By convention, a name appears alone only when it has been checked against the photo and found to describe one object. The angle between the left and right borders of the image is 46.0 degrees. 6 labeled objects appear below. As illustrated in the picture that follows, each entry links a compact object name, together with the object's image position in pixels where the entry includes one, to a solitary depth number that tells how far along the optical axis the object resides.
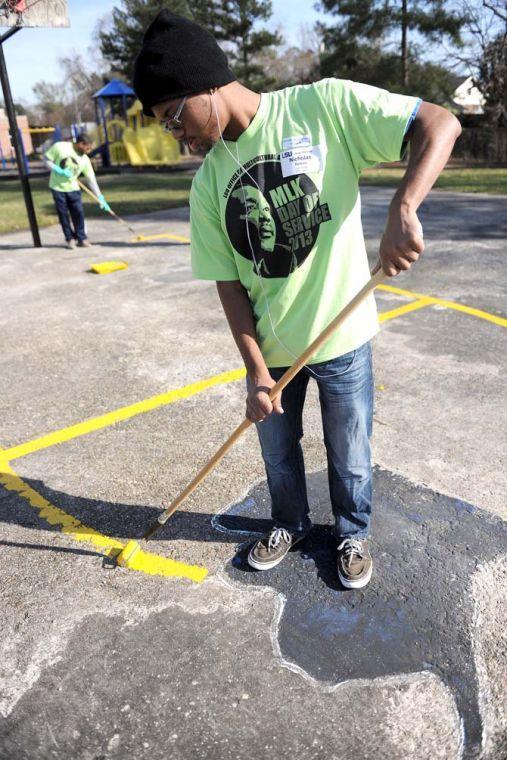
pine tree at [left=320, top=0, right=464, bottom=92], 24.58
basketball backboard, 8.27
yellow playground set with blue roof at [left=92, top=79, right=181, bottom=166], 24.78
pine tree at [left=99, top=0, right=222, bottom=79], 29.12
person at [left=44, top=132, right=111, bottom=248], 8.89
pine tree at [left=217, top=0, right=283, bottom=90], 29.70
